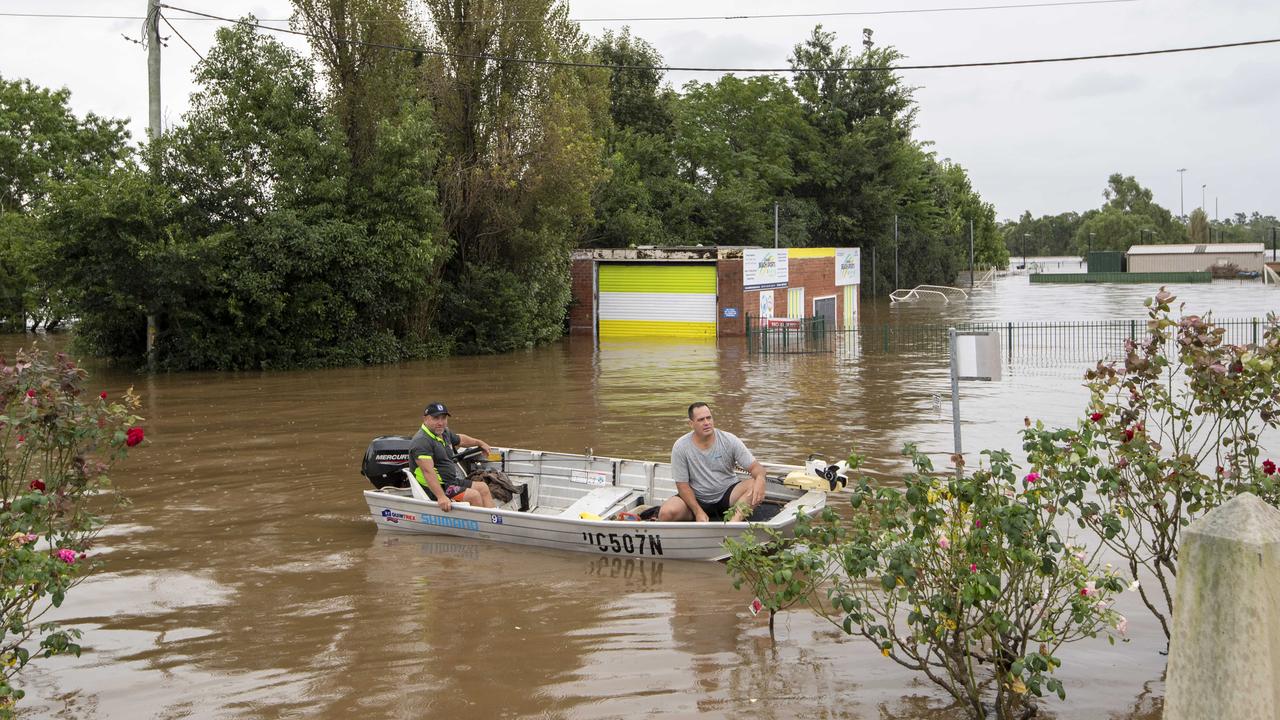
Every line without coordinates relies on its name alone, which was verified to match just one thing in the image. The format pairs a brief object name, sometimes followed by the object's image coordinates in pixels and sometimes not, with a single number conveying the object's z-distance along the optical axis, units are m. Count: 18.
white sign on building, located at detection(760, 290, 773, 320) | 42.59
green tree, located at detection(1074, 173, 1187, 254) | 161.75
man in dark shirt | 12.67
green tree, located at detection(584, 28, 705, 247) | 52.84
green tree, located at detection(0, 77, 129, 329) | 42.03
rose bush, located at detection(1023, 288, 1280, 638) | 6.90
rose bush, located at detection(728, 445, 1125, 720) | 6.38
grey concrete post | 2.73
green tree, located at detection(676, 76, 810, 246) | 62.56
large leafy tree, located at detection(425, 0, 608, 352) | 35.69
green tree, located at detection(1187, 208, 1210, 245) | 151.38
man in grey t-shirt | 11.34
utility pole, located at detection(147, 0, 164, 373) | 26.52
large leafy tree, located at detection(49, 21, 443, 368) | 29.22
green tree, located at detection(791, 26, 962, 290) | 74.06
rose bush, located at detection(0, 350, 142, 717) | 6.11
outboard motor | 13.52
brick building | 41.62
